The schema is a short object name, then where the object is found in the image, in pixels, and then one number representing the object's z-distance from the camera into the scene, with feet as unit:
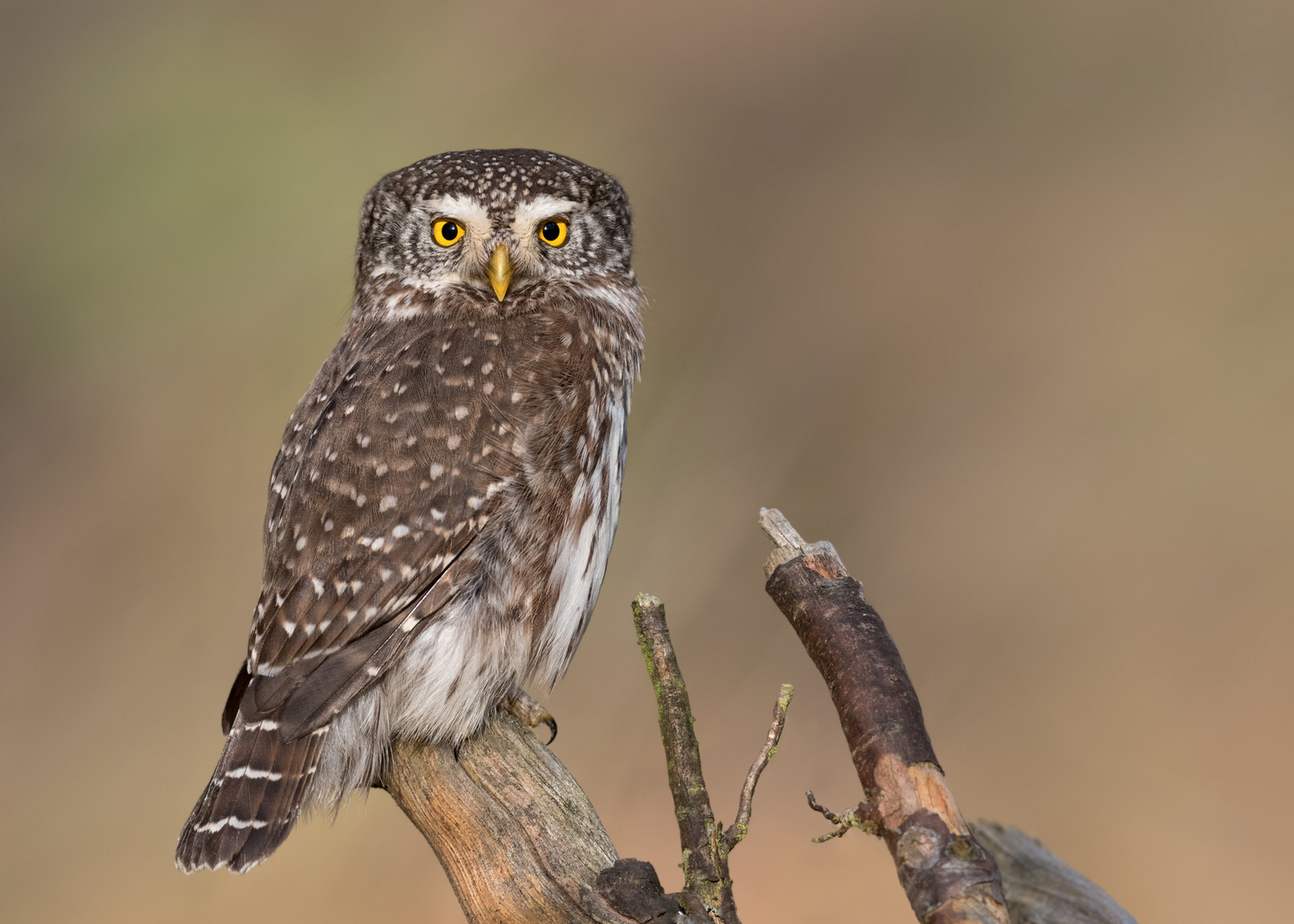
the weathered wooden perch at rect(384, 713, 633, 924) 15.49
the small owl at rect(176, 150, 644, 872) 15.58
